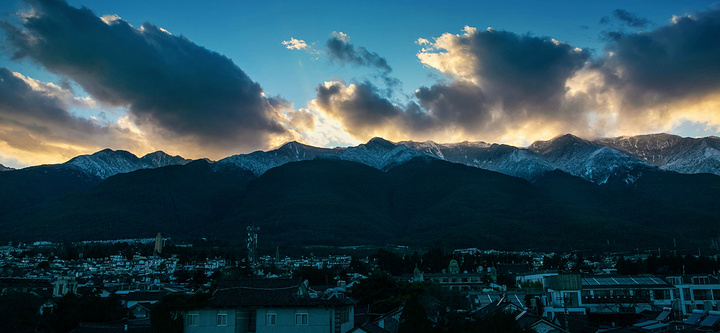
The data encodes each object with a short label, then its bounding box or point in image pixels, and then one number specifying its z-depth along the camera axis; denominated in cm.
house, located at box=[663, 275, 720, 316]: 6888
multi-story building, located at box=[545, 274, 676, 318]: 6053
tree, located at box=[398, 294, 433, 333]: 4014
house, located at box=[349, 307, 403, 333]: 4843
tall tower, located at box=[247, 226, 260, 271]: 15338
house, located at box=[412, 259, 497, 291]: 11019
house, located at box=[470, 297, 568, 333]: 3990
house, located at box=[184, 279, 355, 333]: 4288
